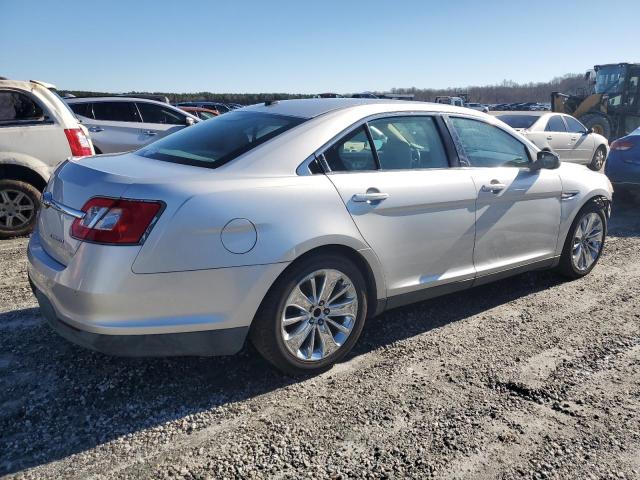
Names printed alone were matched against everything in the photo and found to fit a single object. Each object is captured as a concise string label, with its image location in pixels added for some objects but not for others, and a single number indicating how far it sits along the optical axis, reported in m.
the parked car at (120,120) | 9.45
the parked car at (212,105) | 24.72
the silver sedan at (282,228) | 2.64
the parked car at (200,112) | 16.36
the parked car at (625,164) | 8.36
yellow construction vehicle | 18.14
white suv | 6.20
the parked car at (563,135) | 11.67
